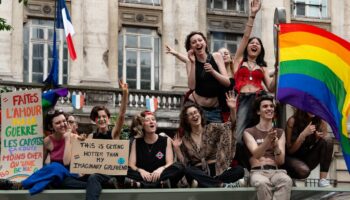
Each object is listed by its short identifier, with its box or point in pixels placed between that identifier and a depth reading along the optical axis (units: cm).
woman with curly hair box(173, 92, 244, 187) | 967
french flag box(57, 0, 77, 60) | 1582
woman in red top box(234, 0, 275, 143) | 1044
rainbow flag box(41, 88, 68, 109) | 1010
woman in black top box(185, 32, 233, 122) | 1022
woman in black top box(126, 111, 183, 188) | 948
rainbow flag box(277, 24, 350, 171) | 1024
